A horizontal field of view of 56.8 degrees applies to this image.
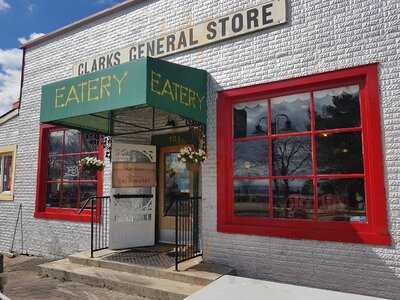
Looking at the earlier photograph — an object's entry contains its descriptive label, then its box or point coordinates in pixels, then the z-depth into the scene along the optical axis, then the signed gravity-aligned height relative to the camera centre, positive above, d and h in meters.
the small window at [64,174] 7.99 +0.50
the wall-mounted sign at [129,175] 6.89 +0.40
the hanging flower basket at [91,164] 6.91 +0.60
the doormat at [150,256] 5.73 -1.00
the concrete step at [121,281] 4.82 -1.20
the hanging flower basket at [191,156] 5.79 +0.62
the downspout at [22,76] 9.38 +3.08
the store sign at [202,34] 5.72 +2.79
